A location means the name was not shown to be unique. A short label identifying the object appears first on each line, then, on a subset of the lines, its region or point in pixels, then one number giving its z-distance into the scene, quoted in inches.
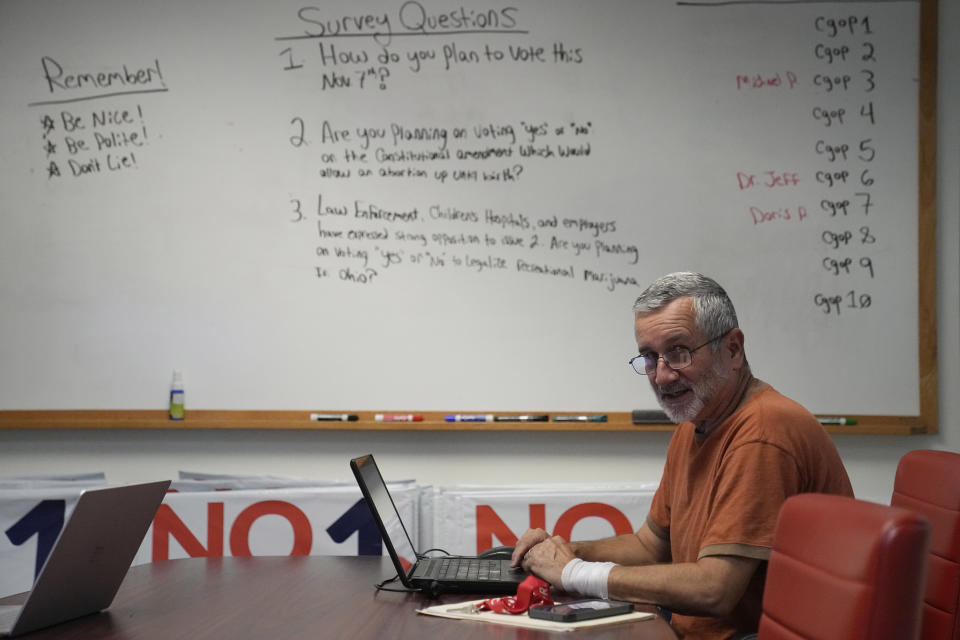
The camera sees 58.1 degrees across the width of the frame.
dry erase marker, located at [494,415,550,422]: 123.6
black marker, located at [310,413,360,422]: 125.0
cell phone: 57.4
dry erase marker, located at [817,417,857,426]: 121.6
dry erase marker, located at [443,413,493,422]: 124.3
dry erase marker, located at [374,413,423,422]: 124.3
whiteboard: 124.6
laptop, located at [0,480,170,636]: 55.8
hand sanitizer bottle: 125.0
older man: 63.4
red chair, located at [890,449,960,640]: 61.8
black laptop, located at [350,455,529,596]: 67.1
